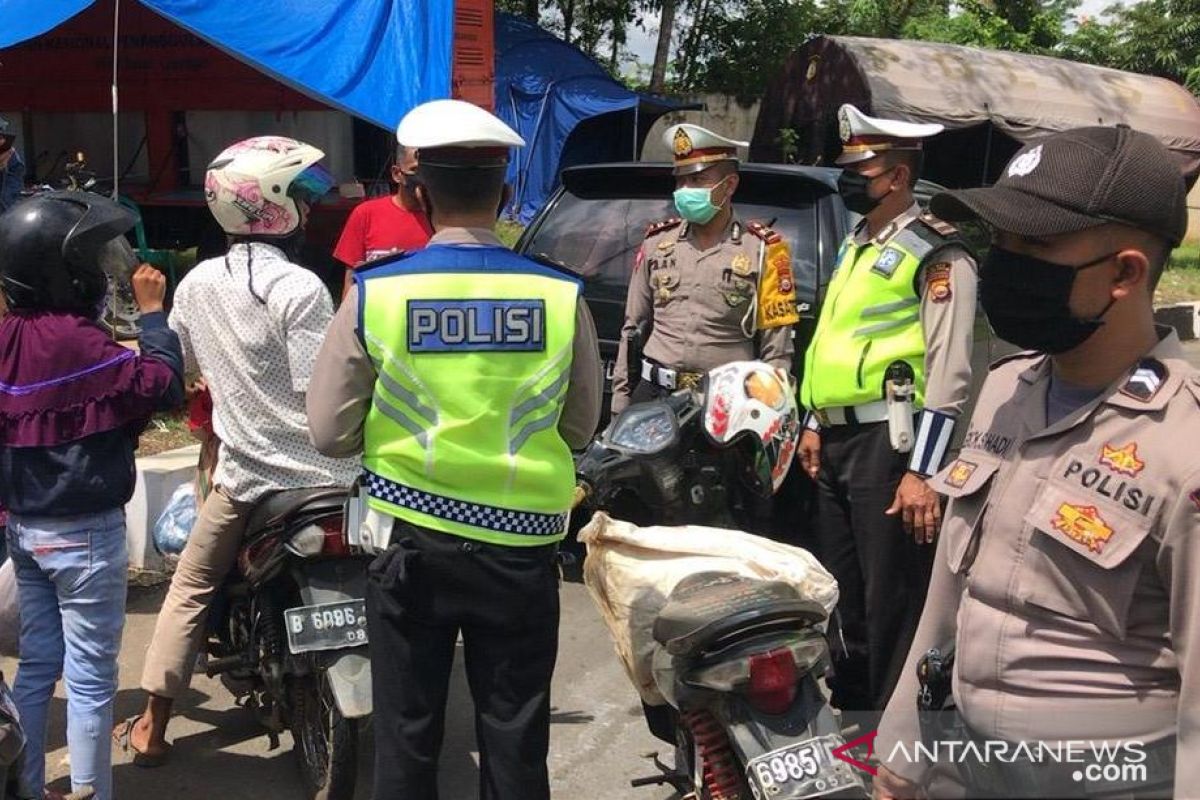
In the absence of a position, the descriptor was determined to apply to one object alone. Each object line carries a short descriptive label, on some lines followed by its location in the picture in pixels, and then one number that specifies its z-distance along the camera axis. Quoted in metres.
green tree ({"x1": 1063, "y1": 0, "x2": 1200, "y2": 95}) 21.66
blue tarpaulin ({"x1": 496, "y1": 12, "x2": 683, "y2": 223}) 15.78
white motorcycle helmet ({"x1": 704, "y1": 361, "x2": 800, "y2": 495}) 3.65
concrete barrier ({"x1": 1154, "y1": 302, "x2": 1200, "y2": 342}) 12.88
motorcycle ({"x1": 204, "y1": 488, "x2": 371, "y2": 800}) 3.17
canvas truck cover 15.07
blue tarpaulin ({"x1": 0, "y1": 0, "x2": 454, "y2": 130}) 7.93
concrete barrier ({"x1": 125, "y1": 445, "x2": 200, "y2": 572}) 5.04
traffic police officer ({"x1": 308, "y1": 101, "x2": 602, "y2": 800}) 2.47
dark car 4.67
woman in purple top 2.84
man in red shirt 5.38
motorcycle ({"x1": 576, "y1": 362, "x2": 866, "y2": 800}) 2.48
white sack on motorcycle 2.95
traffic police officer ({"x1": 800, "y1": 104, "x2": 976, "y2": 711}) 3.37
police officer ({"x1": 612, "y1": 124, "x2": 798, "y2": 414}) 4.24
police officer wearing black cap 1.61
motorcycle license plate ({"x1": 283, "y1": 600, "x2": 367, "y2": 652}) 3.16
